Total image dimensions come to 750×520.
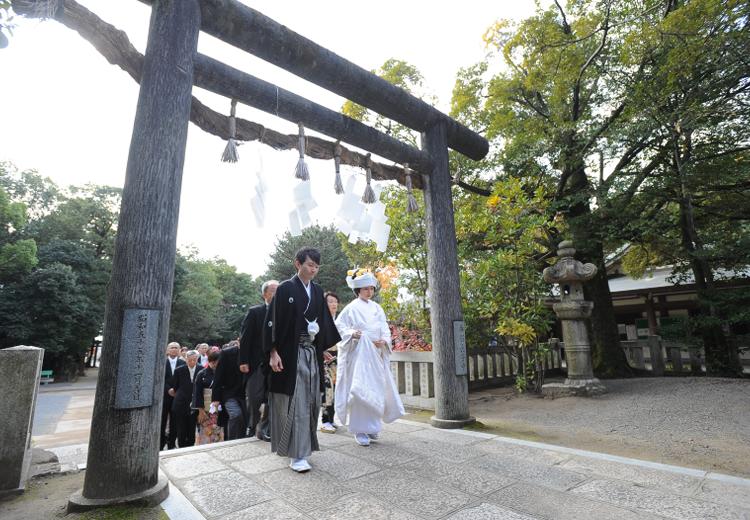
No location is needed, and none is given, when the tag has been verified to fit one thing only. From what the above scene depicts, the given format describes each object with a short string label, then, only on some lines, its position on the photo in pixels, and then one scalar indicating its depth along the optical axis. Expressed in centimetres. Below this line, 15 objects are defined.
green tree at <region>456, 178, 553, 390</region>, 769
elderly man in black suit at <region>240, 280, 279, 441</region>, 497
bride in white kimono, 453
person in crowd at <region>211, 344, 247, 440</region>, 545
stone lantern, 769
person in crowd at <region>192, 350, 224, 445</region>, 610
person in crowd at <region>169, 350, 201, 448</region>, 605
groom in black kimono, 358
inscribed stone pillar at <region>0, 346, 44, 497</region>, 298
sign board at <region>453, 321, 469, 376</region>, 522
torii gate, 265
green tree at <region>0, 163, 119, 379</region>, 2109
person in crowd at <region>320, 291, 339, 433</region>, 531
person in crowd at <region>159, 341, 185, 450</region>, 620
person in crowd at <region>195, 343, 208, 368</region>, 926
